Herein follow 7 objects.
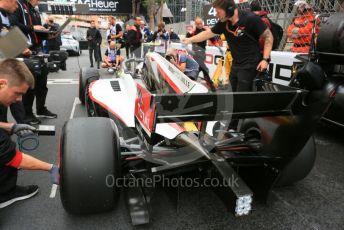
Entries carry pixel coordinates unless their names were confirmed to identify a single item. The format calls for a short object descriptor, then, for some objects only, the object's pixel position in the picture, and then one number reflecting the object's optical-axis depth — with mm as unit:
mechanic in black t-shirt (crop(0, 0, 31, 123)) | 3850
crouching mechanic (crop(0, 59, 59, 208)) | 2228
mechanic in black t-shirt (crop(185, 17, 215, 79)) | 3874
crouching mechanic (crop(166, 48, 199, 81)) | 4531
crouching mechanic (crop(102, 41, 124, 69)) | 11555
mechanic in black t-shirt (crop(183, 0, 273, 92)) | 3525
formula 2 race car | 1948
